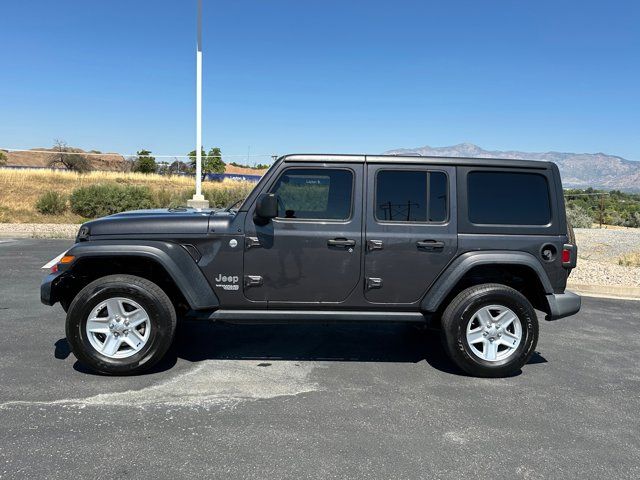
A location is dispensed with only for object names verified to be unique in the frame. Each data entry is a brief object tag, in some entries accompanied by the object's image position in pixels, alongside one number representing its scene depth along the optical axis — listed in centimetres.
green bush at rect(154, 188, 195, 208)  2245
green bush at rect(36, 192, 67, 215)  2078
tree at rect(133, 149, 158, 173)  3845
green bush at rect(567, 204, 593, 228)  2230
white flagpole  1620
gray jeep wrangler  432
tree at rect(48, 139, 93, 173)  4146
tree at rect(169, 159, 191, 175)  3457
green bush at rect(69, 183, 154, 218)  2102
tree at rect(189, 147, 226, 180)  3765
